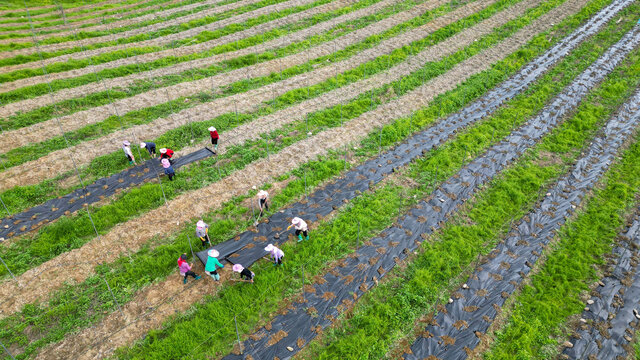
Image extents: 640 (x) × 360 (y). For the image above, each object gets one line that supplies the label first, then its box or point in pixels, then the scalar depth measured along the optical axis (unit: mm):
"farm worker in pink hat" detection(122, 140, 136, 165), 14711
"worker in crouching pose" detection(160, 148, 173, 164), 14492
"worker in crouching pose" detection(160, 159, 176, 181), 14023
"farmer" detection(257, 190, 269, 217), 12498
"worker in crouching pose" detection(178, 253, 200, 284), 10727
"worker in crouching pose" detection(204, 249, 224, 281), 10523
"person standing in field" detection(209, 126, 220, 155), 15282
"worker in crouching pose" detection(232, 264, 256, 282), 10477
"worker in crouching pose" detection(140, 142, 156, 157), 15039
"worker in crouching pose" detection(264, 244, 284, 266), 10898
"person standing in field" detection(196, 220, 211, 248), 11422
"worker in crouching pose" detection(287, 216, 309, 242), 11625
